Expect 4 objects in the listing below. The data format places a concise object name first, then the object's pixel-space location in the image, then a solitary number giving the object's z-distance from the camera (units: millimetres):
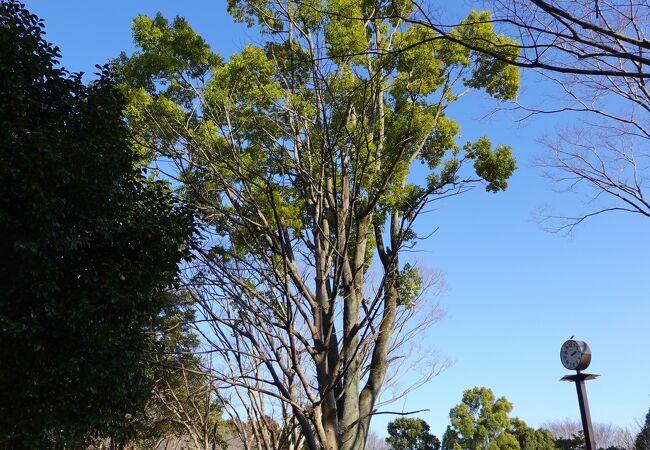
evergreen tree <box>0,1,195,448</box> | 5352
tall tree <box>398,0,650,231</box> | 2953
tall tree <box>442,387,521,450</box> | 23203
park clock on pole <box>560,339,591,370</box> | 6859
